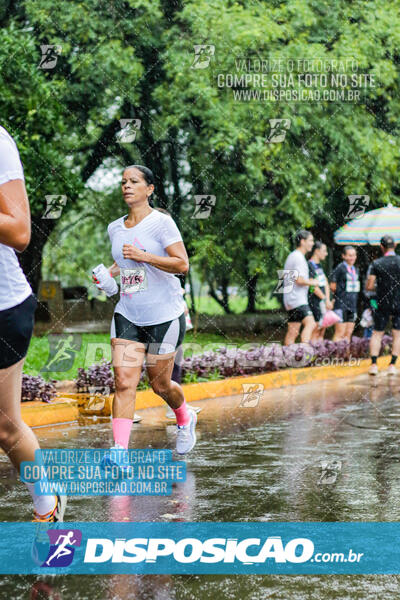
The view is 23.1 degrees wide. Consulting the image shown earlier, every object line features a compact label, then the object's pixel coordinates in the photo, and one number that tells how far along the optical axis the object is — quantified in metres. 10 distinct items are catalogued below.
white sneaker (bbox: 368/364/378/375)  13.16
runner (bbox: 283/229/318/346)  12.73
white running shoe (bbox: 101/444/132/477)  5.91
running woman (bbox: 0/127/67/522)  3.60
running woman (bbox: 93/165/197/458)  6.04
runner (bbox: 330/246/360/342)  14.85
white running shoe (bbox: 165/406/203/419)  8.99
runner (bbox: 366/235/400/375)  12.55
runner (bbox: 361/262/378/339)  16.88
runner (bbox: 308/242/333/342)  13.78
